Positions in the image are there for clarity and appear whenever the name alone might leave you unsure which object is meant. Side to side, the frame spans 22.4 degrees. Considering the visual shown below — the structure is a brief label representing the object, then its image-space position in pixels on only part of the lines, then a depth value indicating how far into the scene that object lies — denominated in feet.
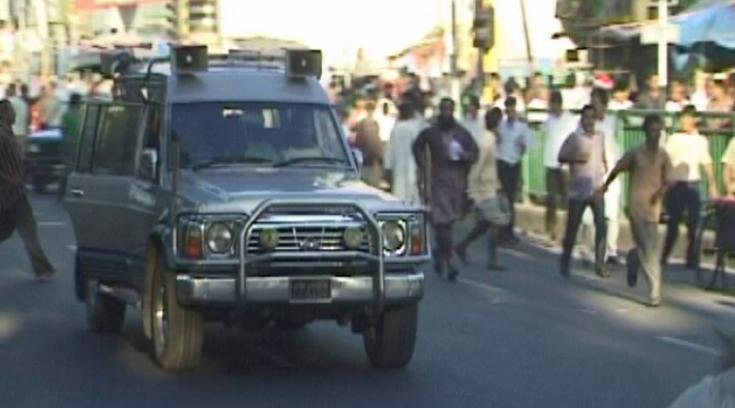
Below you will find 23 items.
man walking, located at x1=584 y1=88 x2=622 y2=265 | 67.62
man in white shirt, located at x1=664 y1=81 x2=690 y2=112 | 79.98
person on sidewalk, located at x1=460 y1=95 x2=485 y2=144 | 75.87
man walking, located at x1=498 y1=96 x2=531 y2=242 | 79.51
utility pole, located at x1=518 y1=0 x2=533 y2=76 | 141.19
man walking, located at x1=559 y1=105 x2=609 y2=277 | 64.95
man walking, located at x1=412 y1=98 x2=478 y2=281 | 63.31
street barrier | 70.44
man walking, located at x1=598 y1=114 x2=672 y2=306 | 55.98
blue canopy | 86.89
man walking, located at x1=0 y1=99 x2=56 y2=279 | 60.75
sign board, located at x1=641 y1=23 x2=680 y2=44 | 89.45
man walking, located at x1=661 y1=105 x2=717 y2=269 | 66.90
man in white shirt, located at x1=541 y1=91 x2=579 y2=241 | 78.23
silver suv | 39.63
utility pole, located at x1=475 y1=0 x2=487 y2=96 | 93.45
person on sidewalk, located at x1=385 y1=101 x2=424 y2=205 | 79.61
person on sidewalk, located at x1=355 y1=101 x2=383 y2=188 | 87.71
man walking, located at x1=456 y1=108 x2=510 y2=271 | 67.92
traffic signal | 90.79
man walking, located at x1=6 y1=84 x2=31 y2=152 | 110.73
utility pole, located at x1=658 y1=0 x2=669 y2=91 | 84.58
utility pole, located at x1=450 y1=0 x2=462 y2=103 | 97.96
